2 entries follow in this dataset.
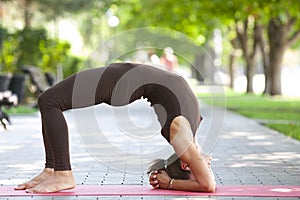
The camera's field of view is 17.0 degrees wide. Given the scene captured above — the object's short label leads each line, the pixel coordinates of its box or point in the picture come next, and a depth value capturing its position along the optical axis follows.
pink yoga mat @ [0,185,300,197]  9.01
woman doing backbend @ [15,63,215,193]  9.06
